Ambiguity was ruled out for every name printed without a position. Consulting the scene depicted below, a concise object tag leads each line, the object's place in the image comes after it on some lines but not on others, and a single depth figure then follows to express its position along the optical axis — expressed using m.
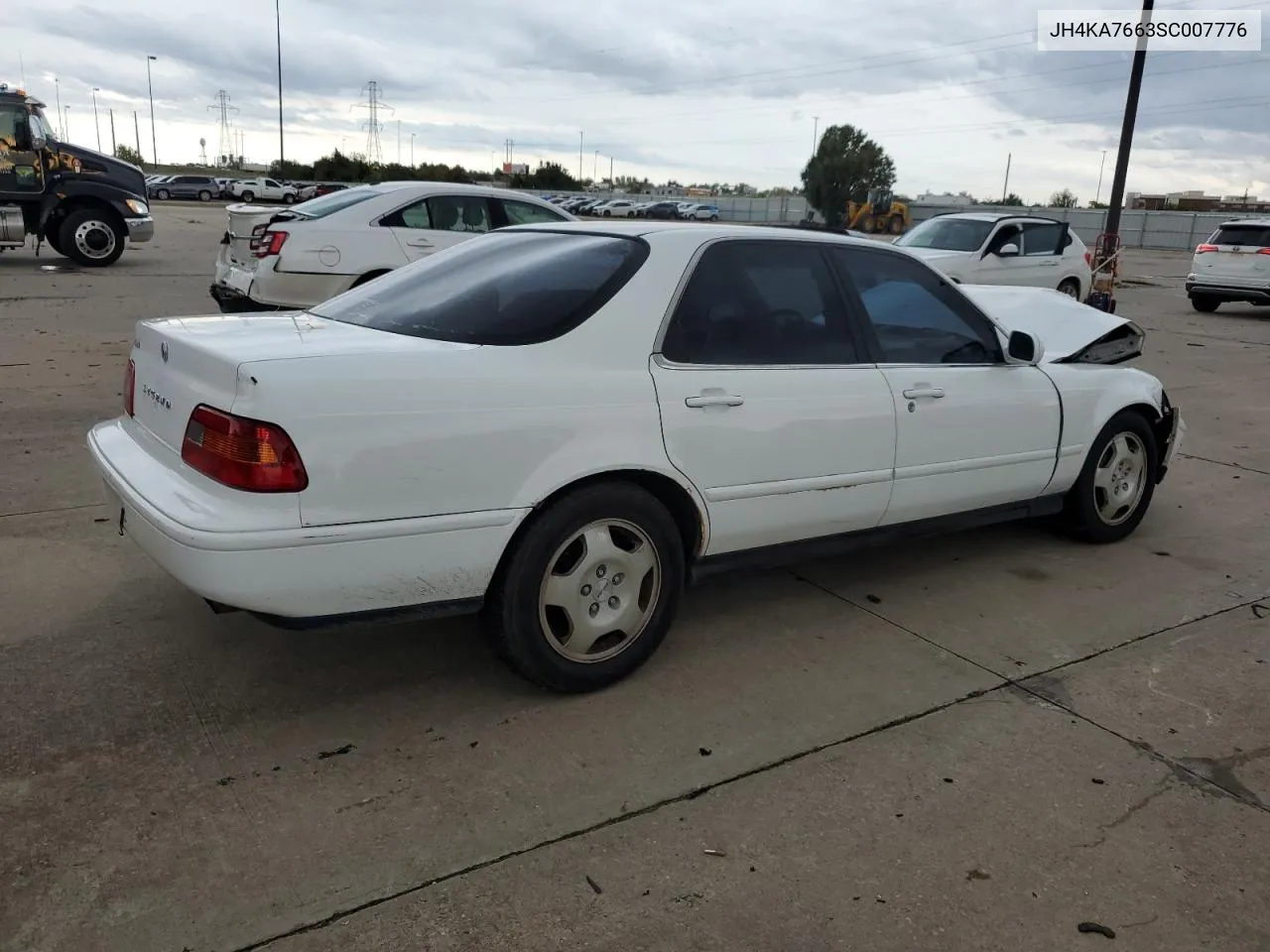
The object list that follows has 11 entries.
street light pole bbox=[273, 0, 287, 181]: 54.03
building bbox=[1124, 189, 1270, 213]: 68.19
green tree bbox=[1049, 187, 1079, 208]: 81.49
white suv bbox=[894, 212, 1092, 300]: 12.81
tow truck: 15.27
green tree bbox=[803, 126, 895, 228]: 77.81
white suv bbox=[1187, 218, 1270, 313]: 16.28
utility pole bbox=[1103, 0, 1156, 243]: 18.25
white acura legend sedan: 2.78
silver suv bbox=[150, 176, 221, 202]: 53.88
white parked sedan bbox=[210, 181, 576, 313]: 8.91
